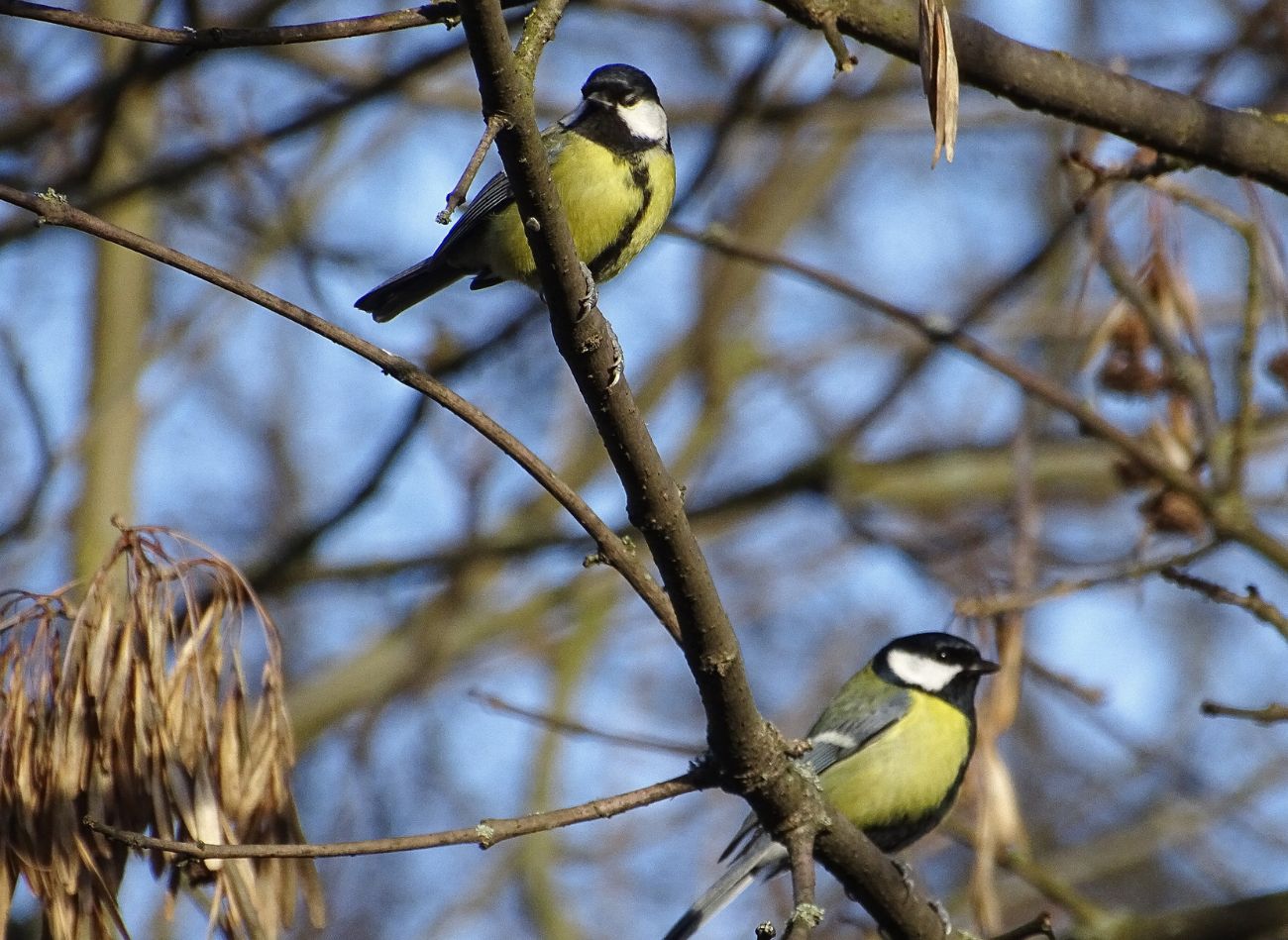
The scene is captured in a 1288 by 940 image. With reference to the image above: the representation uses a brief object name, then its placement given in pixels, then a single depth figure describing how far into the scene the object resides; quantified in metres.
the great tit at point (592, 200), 5.79
